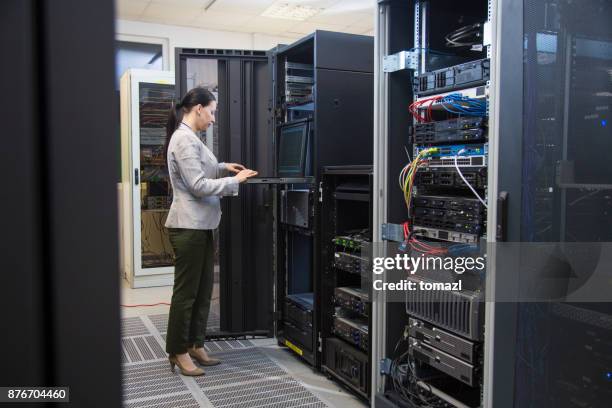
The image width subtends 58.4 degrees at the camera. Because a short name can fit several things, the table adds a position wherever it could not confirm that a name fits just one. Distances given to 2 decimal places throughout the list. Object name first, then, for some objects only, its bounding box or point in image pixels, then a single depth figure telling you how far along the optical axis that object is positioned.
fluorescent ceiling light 5.90
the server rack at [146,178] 4.78
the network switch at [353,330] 2.50
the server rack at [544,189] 1.53
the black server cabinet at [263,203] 3.11
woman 2.66
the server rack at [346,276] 2.48
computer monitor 2.91
